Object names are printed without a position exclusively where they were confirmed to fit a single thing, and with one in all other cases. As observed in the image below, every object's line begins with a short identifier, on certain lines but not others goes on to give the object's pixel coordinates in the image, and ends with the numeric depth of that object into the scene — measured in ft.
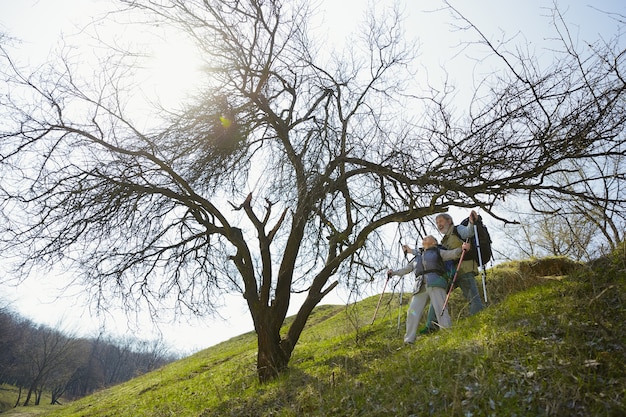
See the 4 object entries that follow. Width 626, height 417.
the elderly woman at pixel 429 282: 19.86
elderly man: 20.67
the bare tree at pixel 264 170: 15.61
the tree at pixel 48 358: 177.06
